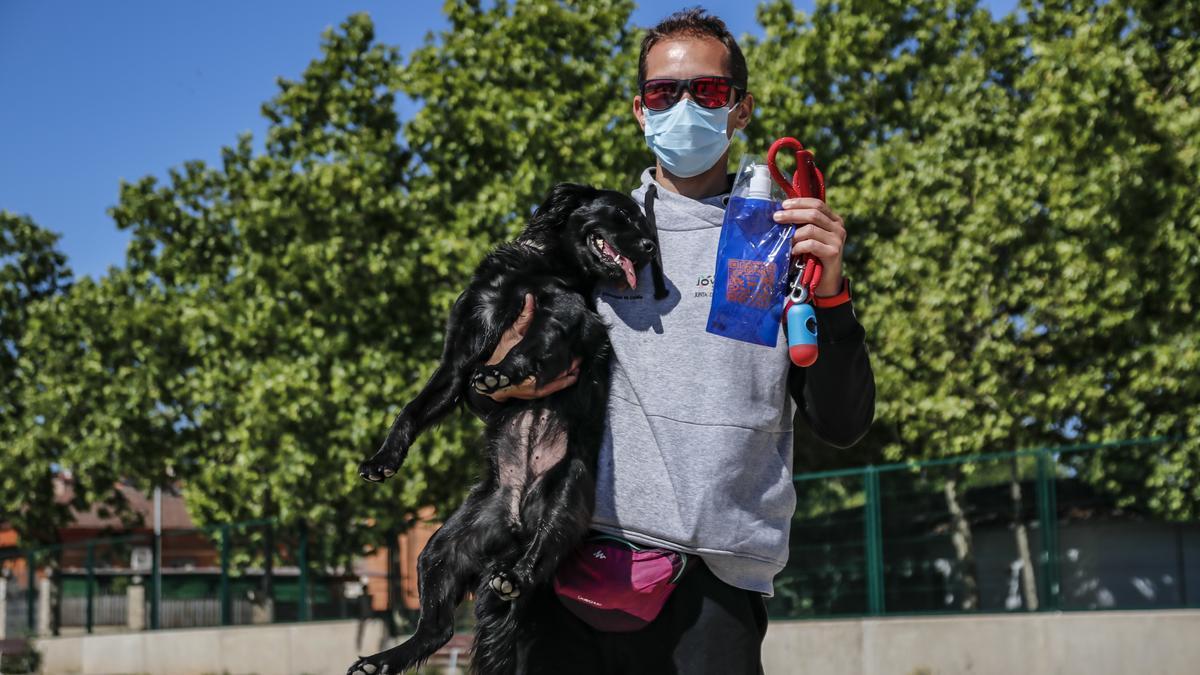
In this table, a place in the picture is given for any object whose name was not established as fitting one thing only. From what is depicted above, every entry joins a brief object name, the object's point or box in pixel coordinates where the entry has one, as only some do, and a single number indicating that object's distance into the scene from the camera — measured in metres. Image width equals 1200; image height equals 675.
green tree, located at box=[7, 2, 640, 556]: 19.75
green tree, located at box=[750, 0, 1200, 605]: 16.33
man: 2.44
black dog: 2.61
